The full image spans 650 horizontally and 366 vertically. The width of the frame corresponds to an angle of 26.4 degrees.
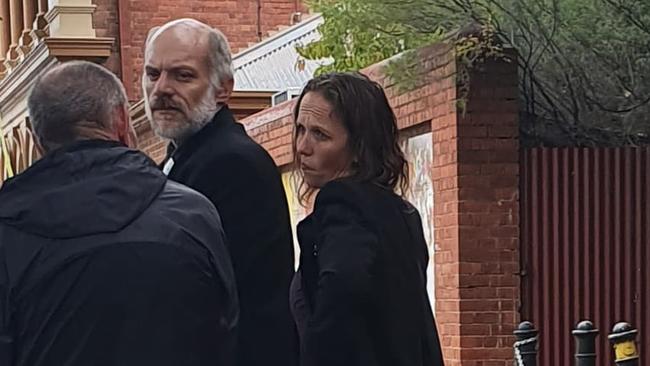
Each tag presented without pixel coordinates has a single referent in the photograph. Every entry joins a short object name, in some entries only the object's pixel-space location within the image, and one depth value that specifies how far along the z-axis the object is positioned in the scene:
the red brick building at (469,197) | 9.09
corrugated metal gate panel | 9.09
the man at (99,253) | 3.33
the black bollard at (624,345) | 6.71
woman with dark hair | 3.78
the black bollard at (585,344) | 7.09
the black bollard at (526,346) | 7.83
